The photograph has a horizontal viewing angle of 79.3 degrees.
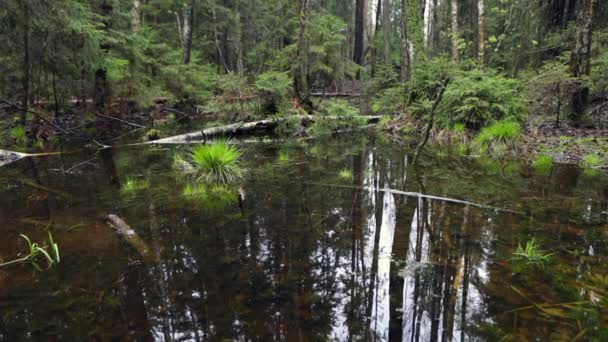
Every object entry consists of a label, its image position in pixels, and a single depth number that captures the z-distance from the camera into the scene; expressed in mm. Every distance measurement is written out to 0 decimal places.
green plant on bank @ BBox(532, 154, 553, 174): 7598
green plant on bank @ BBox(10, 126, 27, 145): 11258
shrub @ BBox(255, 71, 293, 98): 12734
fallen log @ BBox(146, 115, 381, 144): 10930
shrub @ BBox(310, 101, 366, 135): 13391
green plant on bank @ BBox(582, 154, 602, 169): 7676
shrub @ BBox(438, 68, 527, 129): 10523
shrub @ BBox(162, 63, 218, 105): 19531
